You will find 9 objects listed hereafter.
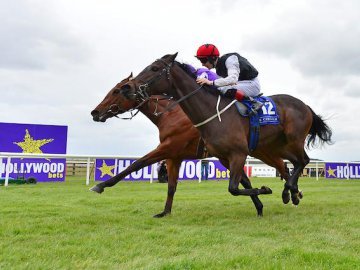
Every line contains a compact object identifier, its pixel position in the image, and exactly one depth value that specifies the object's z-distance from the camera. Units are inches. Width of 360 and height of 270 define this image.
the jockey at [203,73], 217.2
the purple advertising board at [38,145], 621.3
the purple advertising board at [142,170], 579.5
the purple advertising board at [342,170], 830.5
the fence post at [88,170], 532.2
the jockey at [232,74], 206.2
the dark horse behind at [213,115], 197.0
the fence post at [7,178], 498.6
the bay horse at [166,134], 224.5
